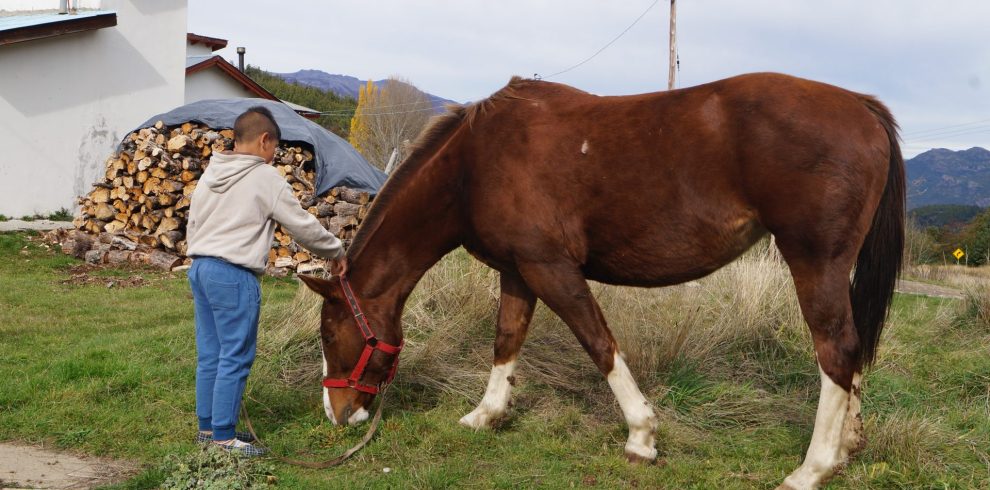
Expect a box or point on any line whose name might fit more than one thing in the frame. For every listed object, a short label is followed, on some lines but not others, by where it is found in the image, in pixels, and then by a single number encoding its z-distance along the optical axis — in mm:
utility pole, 22497
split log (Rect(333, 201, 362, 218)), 11320
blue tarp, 11773
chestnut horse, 3588
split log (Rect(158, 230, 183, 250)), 11641
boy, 3885
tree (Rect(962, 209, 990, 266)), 28156
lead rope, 3984
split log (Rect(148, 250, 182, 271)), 11233
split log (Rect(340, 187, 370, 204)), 11492
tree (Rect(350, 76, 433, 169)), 46641
